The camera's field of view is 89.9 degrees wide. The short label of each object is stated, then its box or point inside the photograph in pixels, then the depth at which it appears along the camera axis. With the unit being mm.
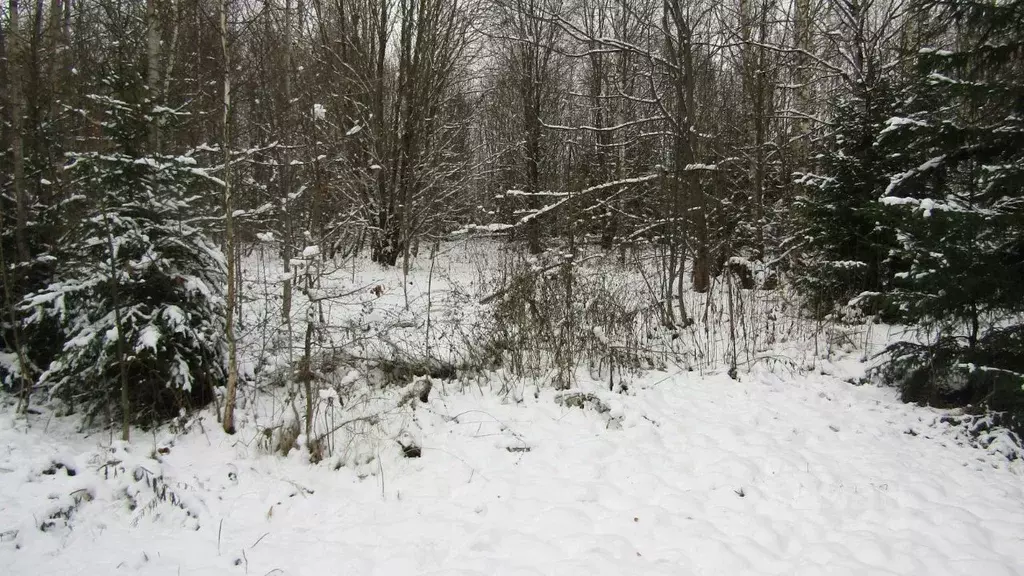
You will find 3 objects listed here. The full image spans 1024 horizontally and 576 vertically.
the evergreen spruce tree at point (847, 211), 7434
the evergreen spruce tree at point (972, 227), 4172
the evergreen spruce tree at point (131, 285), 4535
